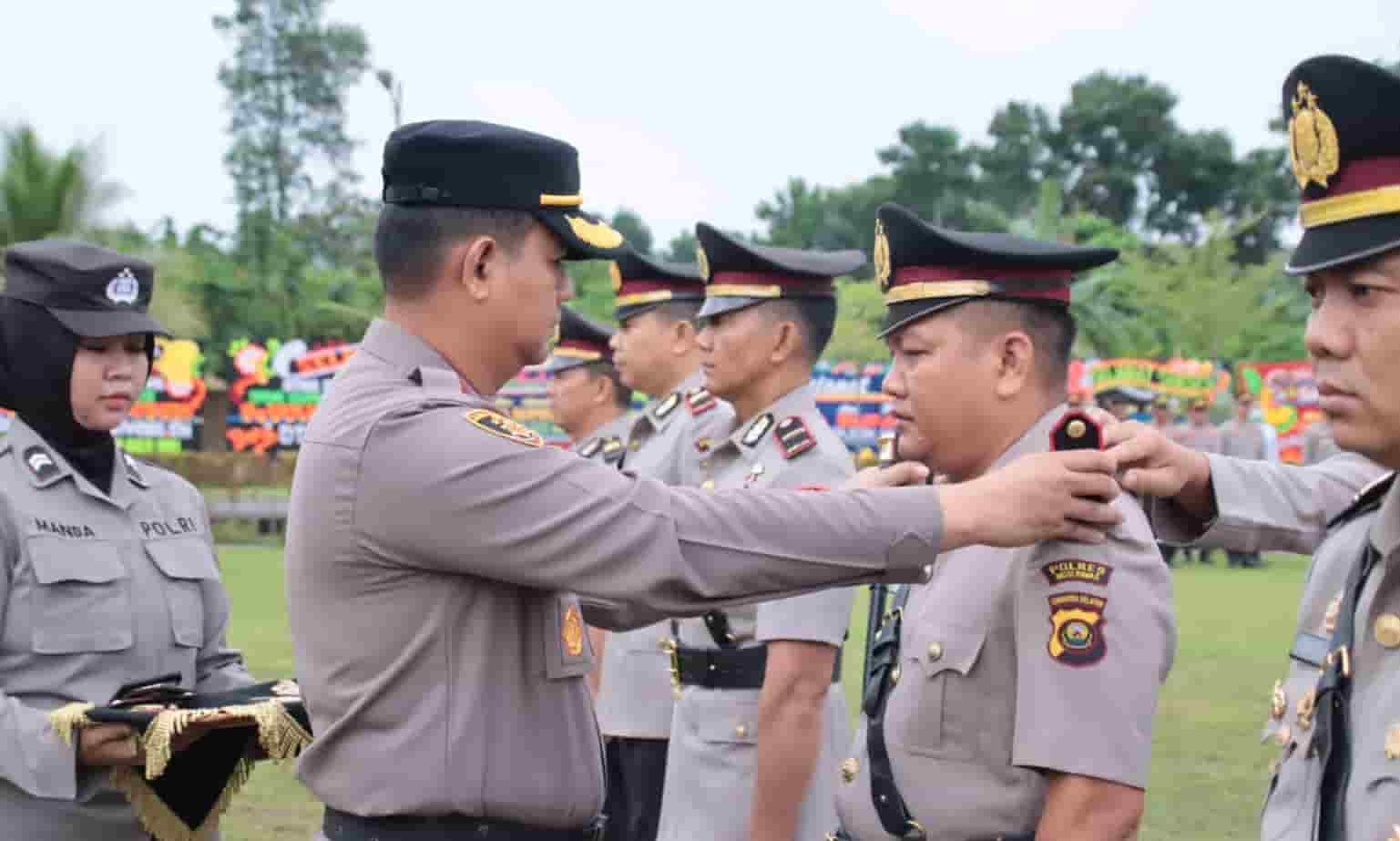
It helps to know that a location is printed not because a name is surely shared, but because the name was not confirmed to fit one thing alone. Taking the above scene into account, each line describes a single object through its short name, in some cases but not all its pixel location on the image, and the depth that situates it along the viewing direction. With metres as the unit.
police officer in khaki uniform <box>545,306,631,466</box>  8.03
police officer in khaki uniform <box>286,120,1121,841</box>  2.71
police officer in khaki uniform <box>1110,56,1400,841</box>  2.15
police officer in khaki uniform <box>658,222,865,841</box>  4.58
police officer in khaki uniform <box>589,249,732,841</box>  5.93
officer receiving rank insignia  2.76
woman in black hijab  3.90
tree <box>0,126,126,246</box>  22.25
